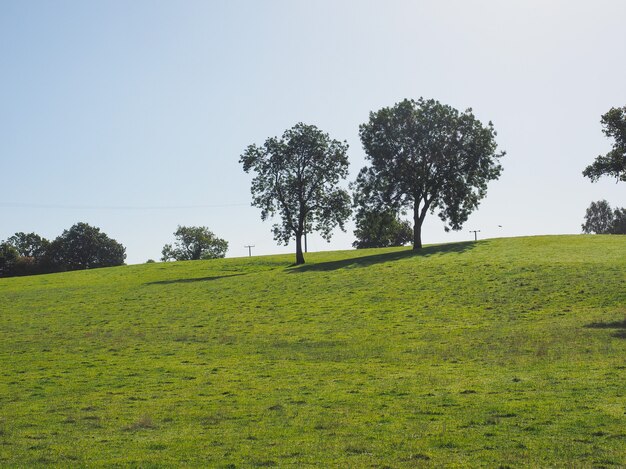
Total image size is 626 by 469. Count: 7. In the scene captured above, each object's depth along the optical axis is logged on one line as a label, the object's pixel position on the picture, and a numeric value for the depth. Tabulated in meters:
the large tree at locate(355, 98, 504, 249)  80.31
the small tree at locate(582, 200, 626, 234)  192.07
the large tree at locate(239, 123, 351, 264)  83.38
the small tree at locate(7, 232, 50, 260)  175.62
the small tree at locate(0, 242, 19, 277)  148.00
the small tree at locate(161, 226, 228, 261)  189.00
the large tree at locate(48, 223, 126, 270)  159.10
